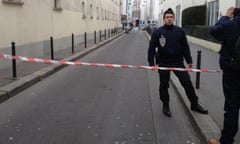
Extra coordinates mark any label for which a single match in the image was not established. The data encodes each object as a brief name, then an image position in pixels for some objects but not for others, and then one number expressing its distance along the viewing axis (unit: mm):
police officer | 5836
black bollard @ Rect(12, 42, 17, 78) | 8969
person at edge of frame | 4160
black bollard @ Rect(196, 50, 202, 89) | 8246
